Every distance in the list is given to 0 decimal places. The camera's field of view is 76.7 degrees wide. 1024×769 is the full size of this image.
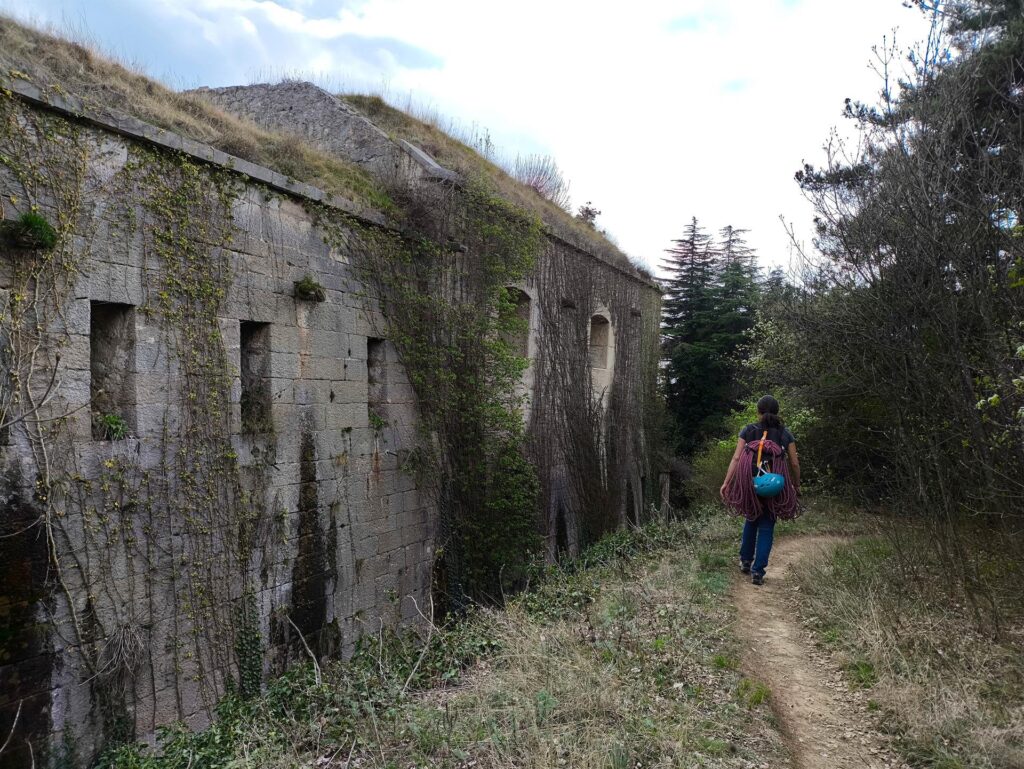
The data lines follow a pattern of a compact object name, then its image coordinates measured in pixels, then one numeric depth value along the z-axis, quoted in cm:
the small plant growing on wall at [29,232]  406
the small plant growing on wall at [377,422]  700
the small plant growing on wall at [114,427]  458
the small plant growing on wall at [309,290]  604
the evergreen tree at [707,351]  2166
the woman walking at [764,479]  560
